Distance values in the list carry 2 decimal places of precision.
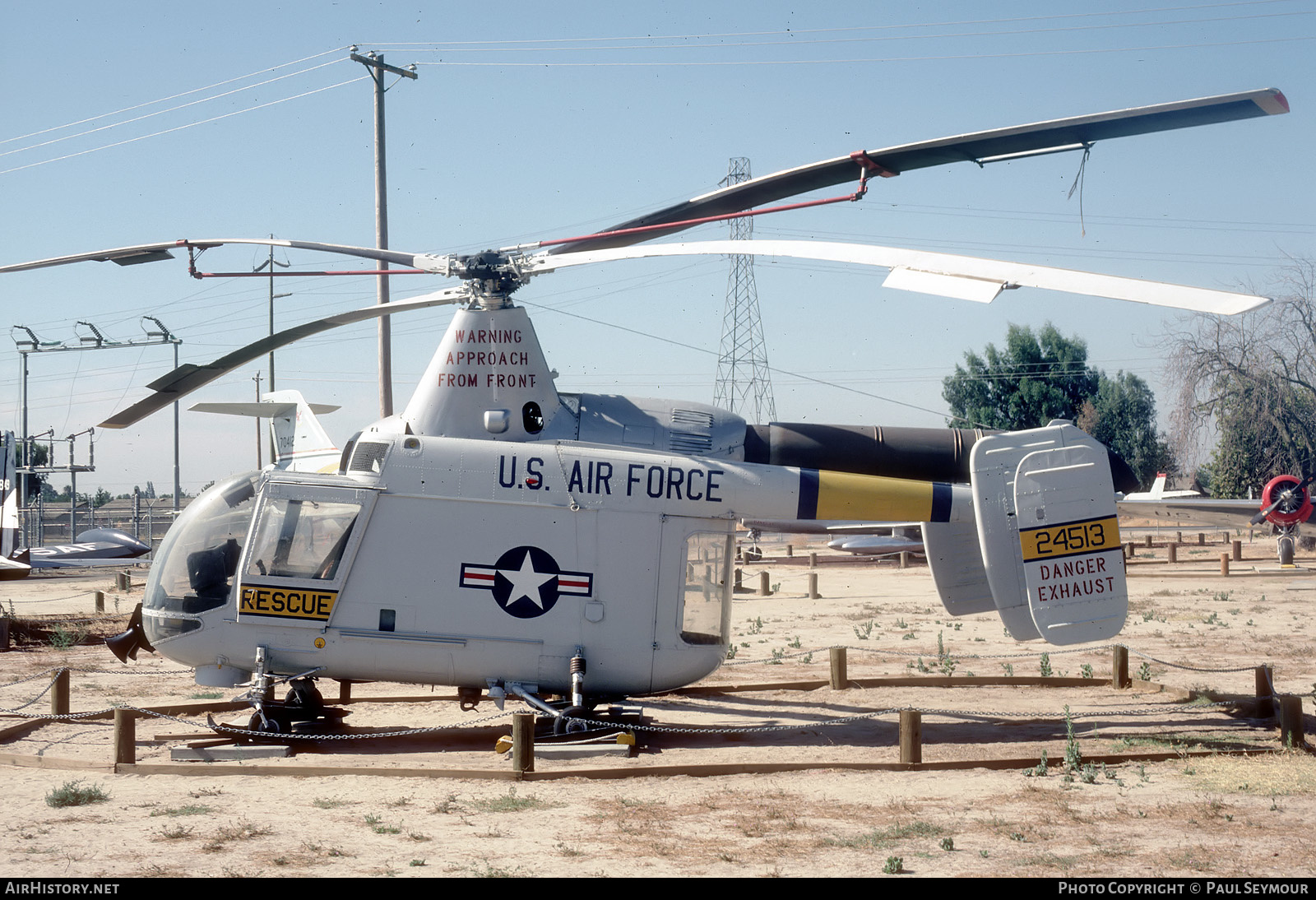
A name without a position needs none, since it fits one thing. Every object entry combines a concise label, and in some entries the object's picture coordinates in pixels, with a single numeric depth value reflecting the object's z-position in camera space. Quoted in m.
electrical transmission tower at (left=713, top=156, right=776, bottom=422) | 52.12
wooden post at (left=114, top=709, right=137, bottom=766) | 9.61
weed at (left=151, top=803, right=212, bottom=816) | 8.11
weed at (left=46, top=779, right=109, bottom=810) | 8.34
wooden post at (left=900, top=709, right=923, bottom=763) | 9.76
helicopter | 10.49
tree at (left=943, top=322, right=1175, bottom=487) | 74.44
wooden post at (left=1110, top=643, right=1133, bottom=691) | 14.08
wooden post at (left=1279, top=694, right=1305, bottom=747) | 10.12
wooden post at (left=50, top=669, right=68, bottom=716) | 12.11
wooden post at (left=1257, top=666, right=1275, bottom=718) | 12.17
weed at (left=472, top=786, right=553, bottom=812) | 8.35
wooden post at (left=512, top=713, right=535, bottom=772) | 9.34
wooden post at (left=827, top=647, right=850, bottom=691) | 14.35
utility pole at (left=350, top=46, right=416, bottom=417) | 23.73
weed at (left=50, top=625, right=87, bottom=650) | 19.03
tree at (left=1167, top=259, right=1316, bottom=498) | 45.34
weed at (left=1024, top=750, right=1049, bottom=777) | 9.53
